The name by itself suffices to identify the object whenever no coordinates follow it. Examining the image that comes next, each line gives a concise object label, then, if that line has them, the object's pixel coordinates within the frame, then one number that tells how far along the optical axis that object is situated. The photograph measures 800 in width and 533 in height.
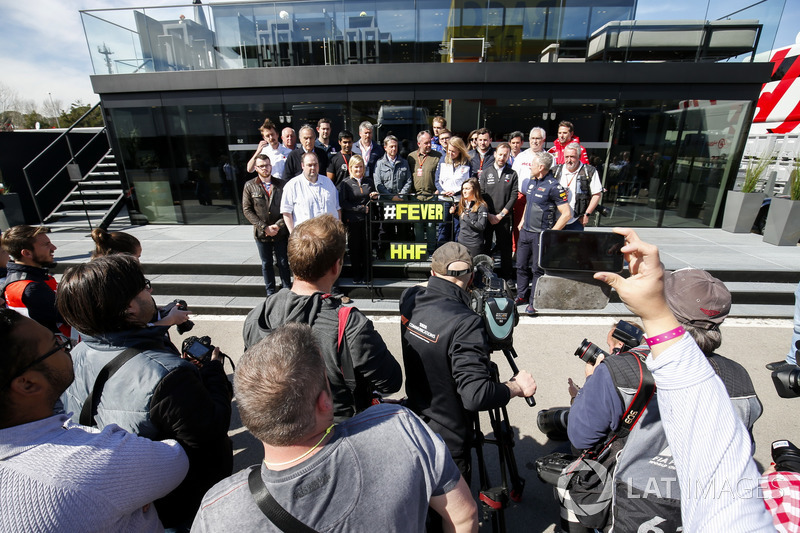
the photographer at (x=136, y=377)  1.53
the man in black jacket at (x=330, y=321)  1.76
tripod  2.08
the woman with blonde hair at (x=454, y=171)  5.90
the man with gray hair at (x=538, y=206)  4.89
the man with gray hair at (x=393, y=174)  6.16
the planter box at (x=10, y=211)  9.30
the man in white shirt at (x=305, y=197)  5.10
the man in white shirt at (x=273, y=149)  6.57
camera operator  1.89
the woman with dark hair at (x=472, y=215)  5.16
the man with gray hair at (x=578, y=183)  5.50
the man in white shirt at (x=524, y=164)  6.10
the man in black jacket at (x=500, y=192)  5.62
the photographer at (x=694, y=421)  0.84
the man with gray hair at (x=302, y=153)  5.61
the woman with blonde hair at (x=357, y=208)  5.60
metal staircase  9.60
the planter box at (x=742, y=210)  8.28
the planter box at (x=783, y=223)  7.38
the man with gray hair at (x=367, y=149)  6.50
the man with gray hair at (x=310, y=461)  0.95
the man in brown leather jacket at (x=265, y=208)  5.34
